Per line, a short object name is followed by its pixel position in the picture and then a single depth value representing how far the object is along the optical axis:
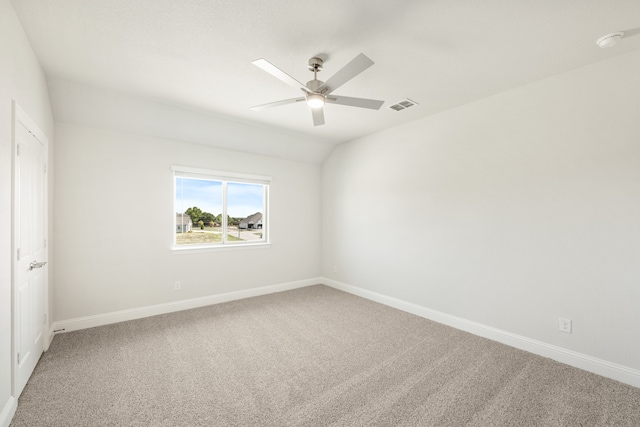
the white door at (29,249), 1.94
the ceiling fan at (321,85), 1.78
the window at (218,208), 3.95
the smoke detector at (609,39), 1.94
